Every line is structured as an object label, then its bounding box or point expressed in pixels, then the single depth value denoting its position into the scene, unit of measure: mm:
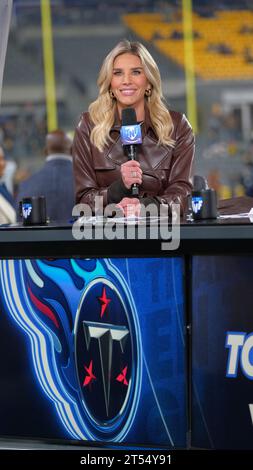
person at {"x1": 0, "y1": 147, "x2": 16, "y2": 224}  10997
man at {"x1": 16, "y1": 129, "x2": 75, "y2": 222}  10739
